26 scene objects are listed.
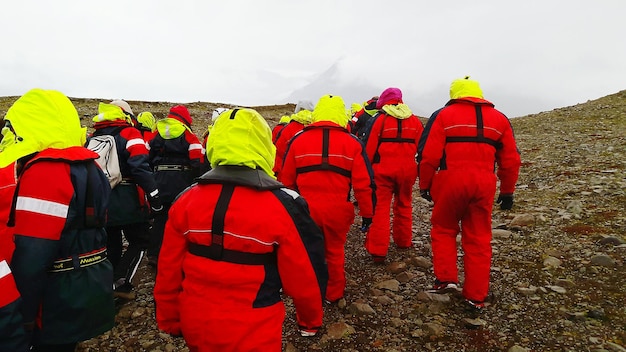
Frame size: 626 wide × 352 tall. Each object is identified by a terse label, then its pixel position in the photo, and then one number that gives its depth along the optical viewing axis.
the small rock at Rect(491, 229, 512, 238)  7.40
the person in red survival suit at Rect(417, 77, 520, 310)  4.87
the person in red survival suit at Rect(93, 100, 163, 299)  5.51
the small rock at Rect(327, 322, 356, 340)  4.60
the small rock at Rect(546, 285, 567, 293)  5.17
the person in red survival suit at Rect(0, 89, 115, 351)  2.83
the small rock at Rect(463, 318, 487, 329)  4.63
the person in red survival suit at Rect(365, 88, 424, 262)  6.56
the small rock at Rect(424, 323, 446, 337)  4.55
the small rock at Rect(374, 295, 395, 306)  5.35
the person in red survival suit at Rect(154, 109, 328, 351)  2.58
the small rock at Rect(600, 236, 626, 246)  6.22
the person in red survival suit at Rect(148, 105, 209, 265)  6.68
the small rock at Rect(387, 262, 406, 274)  6.39
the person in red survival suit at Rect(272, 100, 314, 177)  9.55
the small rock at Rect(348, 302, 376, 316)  5.11
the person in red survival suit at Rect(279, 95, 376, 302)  5.07
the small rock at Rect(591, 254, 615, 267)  5.66
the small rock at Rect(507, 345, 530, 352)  4.07
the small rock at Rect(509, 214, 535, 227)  7.80
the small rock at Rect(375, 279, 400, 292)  5.74
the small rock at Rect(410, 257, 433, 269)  6.47
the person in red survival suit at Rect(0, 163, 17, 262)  2.62
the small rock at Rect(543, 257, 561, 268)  5.90
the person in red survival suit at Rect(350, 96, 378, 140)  11.22
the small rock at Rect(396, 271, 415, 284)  5.99
